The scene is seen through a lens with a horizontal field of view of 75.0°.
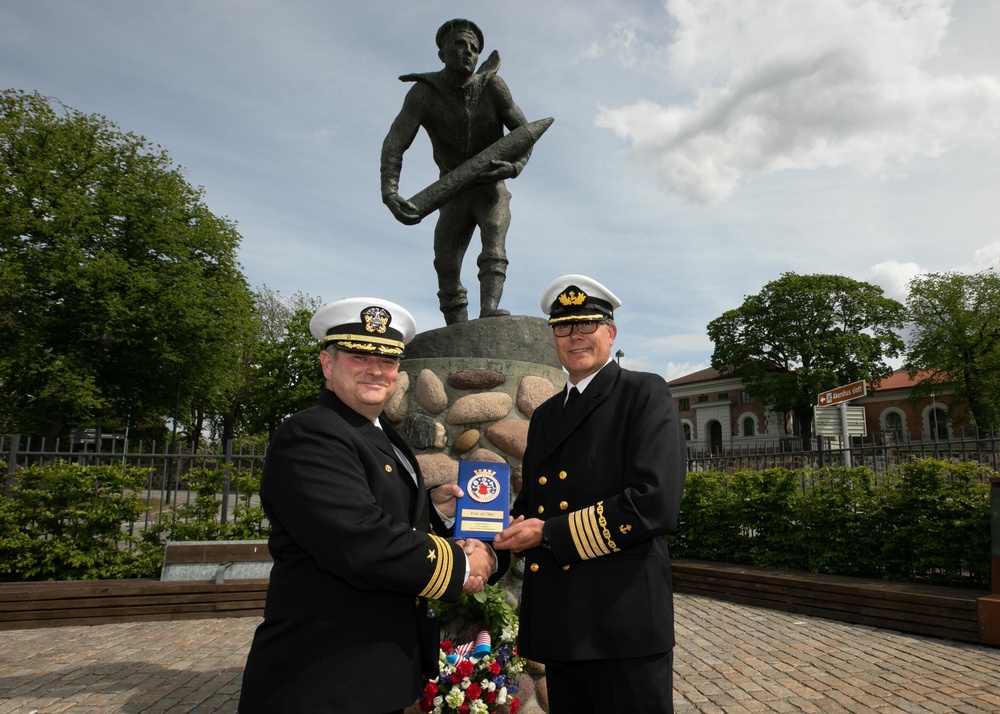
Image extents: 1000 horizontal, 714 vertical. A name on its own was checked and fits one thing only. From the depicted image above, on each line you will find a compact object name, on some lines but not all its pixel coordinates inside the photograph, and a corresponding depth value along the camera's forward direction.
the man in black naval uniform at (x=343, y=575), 2.04
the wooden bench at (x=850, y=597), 6.14
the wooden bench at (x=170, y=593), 6.73
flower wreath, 3.54
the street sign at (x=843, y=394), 9.64
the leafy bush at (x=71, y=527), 7.46
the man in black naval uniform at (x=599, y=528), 2.21
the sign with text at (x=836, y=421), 10.60
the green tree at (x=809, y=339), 40.81
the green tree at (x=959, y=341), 38.38
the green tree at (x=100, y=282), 22.03
